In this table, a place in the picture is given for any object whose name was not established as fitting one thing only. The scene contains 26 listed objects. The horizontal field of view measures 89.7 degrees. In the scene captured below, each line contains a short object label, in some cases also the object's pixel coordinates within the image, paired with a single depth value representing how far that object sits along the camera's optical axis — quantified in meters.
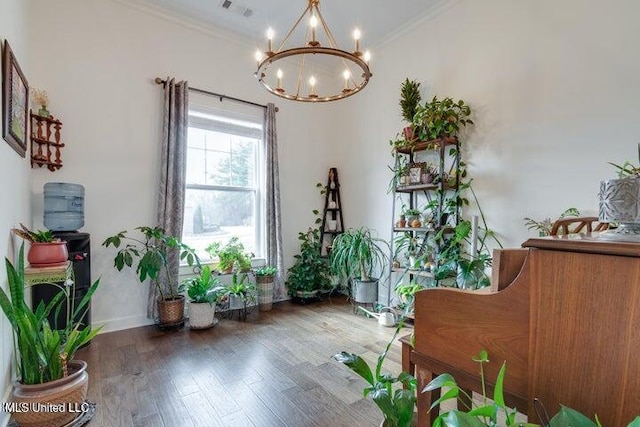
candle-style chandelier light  3.89
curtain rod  3.38
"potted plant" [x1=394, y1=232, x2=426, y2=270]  3.30
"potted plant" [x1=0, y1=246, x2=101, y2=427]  1.63
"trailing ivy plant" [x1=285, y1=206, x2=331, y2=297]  4.13
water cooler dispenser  2.65
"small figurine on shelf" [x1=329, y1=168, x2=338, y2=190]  4.66
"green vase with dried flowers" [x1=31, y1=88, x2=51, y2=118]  2.73
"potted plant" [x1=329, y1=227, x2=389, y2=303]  3.71
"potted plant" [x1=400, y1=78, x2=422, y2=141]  3.48
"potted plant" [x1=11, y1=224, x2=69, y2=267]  2.14
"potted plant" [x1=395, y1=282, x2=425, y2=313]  3.05
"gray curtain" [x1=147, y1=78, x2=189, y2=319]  3.31
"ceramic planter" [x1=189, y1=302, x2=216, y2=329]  3.18
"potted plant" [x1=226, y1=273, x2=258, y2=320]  3.49
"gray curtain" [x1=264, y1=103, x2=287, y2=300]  4.02
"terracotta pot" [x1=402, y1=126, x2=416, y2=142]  3.41
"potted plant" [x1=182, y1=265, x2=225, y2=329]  3.19
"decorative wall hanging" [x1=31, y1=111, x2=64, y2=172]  2.72
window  3.72
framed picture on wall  1.86
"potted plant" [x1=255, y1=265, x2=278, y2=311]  3.84
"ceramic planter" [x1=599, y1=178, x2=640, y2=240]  0.76
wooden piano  0.70
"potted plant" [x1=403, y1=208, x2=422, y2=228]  3.39
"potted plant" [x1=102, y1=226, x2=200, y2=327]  2.94
